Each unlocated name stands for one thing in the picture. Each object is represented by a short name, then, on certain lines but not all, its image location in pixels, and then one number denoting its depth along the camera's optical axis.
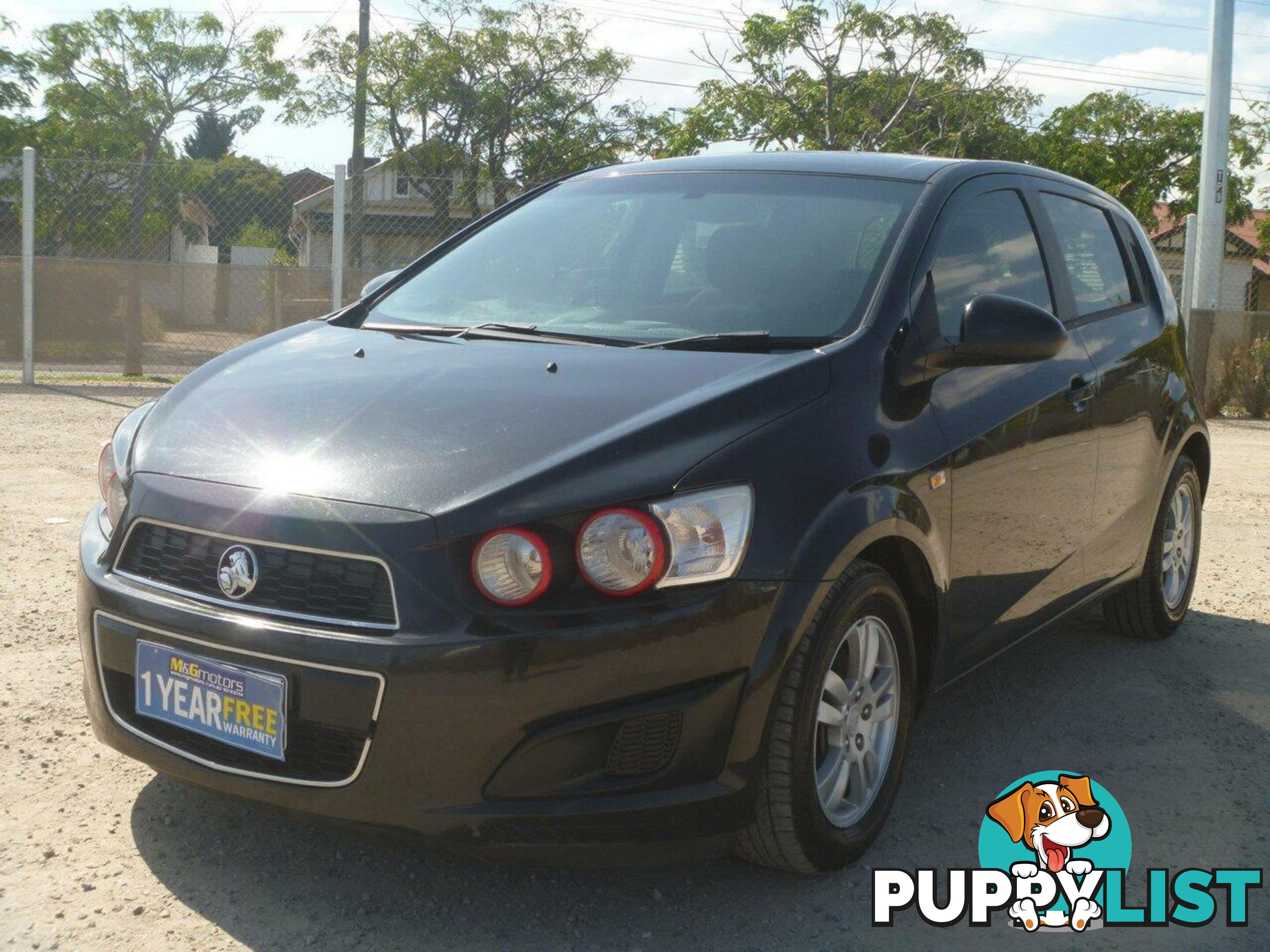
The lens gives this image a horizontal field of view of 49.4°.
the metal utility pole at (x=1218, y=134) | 14.34
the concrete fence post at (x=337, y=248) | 11.93
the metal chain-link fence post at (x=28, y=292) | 12.80
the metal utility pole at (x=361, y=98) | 27.19
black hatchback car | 2.52
